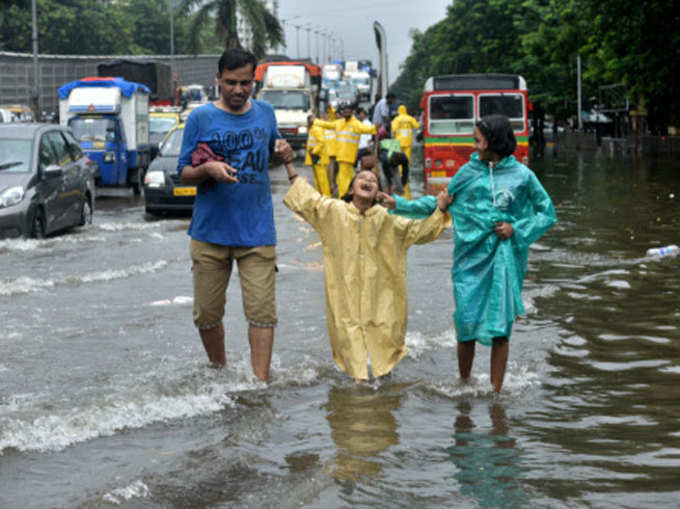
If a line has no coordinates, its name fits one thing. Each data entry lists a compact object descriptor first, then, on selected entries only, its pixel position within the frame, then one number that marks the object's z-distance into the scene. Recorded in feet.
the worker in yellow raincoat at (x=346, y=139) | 59.21
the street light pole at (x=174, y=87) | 147.38
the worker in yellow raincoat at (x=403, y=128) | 79.92
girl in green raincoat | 19.63
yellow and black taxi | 60.80
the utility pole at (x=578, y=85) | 164.55
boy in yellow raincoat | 20.75
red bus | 72.54
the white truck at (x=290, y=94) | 131.13
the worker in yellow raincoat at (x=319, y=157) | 61.41
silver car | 44.65
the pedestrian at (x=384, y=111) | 87.39
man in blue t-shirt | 19.71
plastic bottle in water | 39.91
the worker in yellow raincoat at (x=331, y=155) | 59.62
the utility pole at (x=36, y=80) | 123.75
